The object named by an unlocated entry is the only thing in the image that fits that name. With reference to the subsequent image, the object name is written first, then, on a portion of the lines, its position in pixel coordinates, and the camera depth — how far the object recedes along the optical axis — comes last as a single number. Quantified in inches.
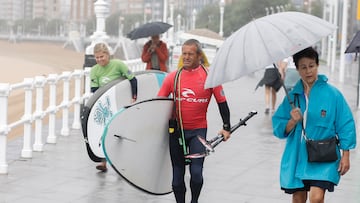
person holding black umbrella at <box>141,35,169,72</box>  723.3
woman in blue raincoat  327.9
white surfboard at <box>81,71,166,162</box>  542.2
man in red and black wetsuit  406.7
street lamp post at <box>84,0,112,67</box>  1062.1
